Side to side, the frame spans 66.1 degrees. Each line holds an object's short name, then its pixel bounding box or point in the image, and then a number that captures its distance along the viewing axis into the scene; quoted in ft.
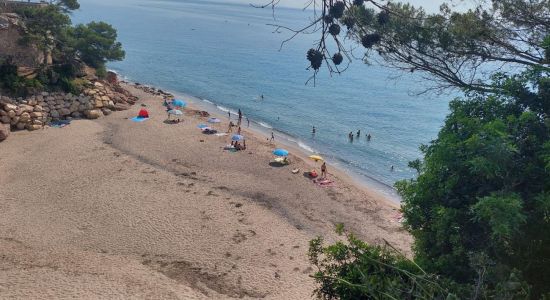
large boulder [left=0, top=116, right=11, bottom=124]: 95.09
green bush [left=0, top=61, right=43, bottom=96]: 102.27
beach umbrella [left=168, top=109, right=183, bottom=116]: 117.50
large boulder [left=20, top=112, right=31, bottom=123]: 97.91
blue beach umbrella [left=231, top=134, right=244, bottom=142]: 101.32
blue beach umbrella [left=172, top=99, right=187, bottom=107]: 130.91
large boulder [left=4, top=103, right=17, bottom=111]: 95.68
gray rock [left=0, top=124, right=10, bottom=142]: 89.86
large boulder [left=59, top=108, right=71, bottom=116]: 108.78
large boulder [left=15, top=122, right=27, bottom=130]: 97.68
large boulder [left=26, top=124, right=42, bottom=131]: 98.78
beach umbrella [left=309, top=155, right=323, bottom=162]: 100.89
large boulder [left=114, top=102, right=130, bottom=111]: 123.28
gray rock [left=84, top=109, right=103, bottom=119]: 112.68
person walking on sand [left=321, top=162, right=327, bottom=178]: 91.83
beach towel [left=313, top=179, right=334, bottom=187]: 87.72
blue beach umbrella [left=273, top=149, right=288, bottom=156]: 97.14
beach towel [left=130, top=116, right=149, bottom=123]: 115.03
